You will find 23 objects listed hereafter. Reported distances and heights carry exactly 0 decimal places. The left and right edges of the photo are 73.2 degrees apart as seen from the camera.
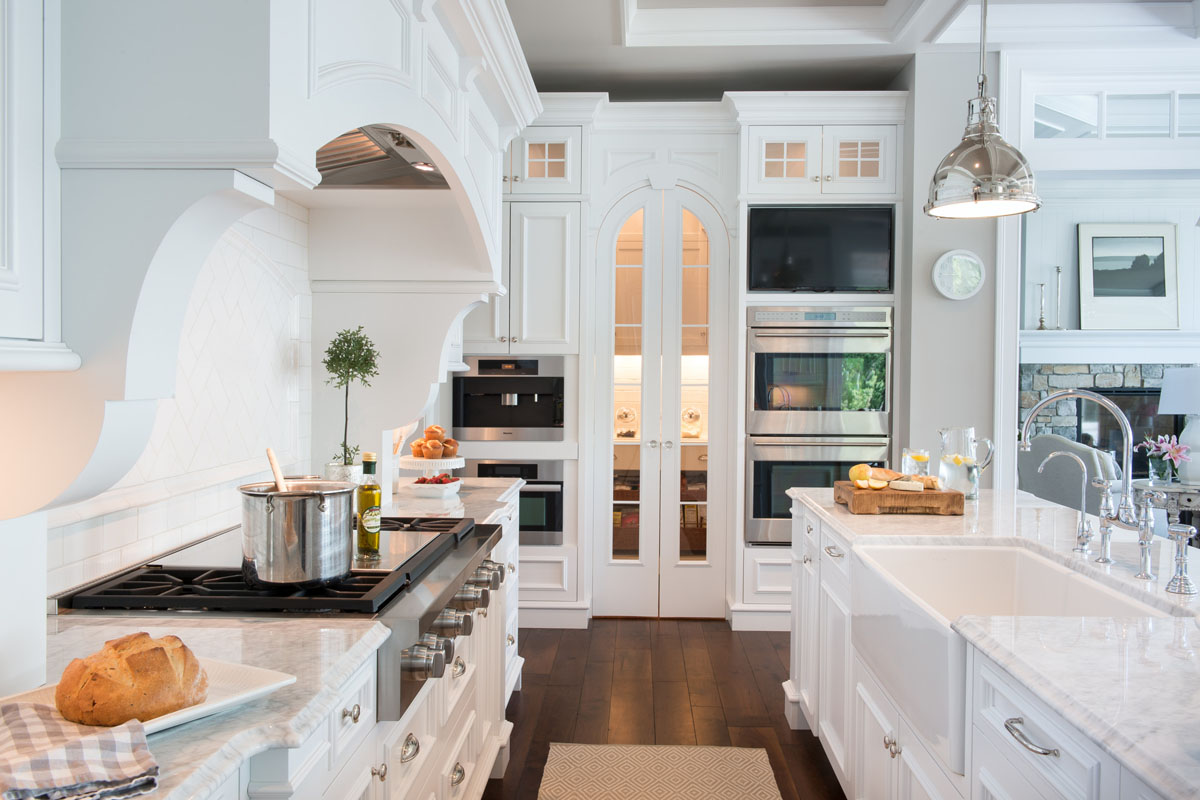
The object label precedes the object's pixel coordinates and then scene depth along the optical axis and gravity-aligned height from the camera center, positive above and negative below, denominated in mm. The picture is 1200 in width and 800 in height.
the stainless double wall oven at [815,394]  4211 +18
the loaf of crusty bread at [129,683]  916 -340
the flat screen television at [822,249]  4195 +775
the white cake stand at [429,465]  3100 -275
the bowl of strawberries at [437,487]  2924 -341
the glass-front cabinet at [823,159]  4215 +1250
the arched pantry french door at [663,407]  4398 -61
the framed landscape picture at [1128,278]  5602 +861
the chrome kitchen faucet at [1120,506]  1864 -250
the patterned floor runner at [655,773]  2615 -1281
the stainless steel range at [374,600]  1449 -391
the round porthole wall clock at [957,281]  4016 +588
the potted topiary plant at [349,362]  2600 +98
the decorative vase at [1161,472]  5195 -475
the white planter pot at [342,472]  2467 -246
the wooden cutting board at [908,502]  2643 -340
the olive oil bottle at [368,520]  1854 -295
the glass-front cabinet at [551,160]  4301 +1256
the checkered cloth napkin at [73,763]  790 -377
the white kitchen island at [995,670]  1050 -455
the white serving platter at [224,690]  943 -383
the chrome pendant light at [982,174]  2336 +660
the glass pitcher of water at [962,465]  2844 -235
